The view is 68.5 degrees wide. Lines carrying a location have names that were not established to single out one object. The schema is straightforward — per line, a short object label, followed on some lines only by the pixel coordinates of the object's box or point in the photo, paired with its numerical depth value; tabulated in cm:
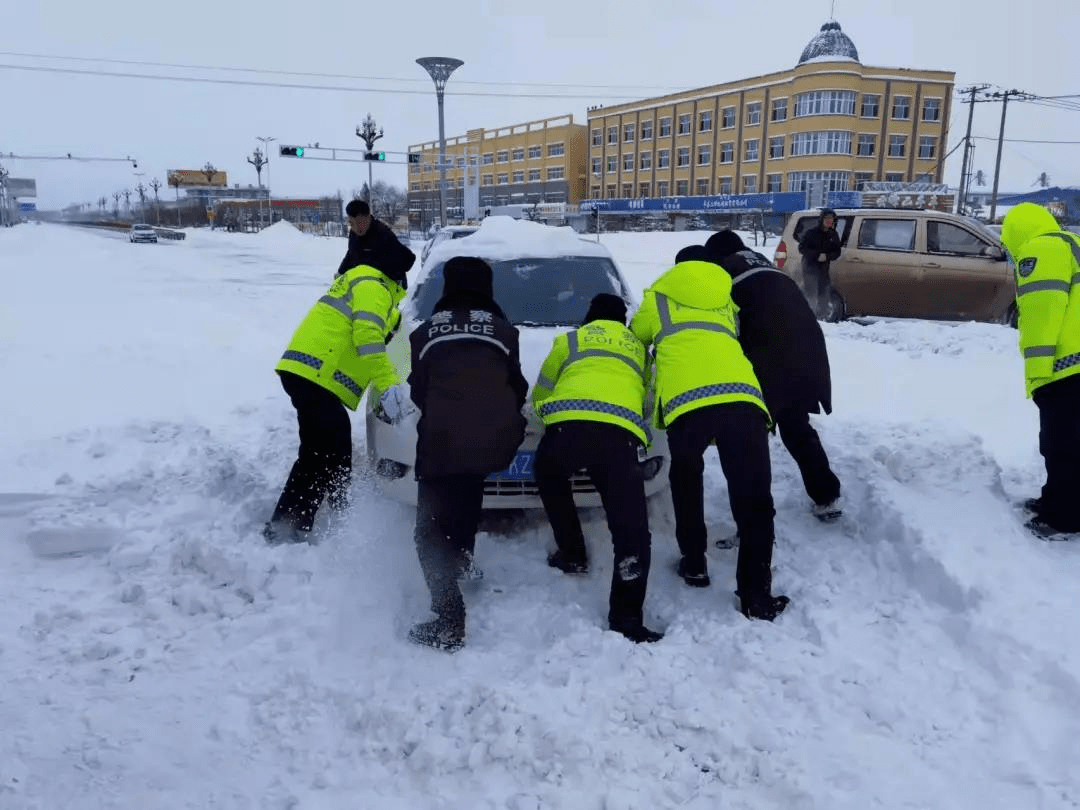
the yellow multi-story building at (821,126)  5741
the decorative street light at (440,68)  2558
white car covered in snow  412
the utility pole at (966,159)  4203
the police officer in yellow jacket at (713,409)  361
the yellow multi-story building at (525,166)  8162
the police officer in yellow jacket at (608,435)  353
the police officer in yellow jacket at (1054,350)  403
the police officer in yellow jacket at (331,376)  412
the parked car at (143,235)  4769
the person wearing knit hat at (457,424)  347
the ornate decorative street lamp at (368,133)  3806
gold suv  1124
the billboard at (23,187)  9666
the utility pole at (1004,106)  4166
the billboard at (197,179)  11184
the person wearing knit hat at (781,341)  424
